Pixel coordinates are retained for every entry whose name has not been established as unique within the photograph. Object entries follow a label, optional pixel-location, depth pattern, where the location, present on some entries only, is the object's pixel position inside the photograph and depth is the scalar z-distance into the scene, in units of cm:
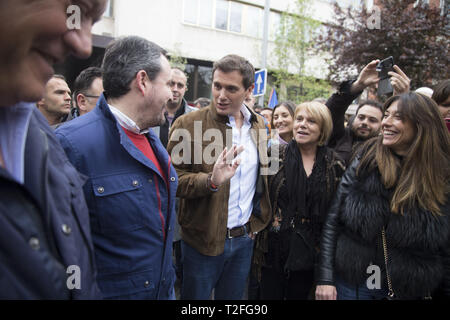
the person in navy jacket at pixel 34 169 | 67
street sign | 739
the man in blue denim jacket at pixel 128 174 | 141
